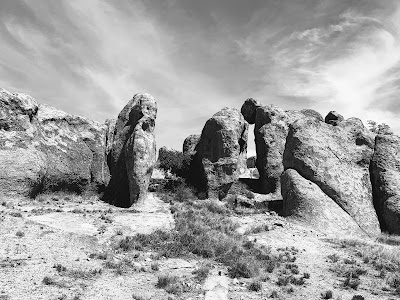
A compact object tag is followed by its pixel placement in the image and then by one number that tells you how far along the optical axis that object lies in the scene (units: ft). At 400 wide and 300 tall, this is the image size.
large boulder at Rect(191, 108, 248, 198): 107.96
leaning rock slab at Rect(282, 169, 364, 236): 74.95
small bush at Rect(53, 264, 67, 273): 41.39
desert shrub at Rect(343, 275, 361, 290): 43.69
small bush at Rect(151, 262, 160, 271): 45.59
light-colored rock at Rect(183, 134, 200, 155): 141.28
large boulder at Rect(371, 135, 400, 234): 81.56
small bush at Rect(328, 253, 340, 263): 54.32
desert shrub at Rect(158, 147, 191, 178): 122.31
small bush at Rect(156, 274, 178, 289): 40.42
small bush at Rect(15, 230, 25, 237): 50.49
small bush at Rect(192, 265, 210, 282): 43.49
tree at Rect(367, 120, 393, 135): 98.57
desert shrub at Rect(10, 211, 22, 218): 59.47
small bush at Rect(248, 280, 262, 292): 41.55
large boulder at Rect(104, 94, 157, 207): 89.10
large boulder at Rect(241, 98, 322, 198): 118.11
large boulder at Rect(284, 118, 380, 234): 81.56
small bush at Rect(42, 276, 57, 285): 37.70
